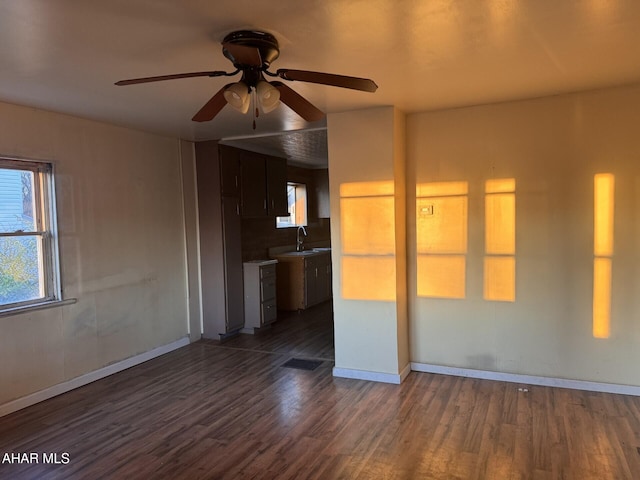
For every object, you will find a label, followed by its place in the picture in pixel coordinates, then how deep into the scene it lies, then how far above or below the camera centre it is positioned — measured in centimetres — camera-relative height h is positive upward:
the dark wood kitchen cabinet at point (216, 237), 536 -21
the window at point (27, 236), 349 -9
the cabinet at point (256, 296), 574 -98
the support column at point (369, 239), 380 -20
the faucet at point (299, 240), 774 -39
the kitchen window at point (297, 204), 781 +23
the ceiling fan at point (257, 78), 208 +66
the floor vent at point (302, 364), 435 -143
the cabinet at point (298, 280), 676 -96
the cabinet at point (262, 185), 579 +45
